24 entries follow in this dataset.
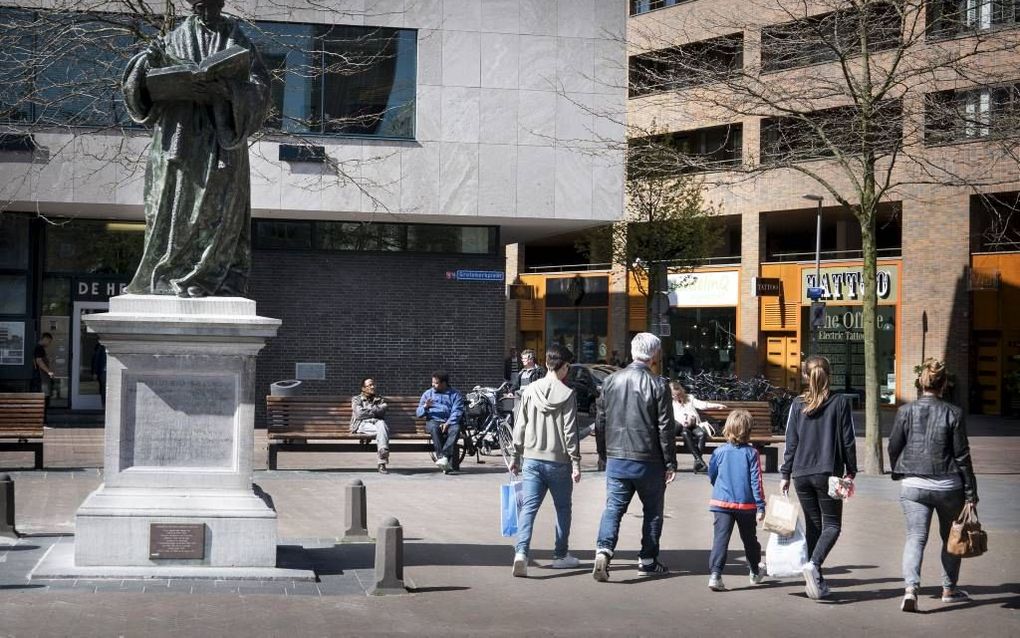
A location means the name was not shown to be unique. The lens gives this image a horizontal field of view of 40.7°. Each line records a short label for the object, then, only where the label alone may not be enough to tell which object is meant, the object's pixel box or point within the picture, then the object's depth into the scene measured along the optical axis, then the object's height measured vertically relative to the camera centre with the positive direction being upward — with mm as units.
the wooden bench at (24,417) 17438 -1023
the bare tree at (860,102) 18469 +3447
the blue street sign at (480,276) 29094 +1420
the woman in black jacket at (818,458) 9266 -751
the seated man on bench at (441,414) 18609 -980
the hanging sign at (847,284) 42062 +2022
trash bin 21219 -741
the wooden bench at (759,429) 19859 -1217
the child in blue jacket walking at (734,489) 9539 -1001
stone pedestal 9039 -689
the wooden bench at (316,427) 18469 -1177
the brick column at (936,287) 39812 +1820
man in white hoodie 10180 -799
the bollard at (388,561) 8930 -1428
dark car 32375 -927
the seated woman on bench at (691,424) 18062 -1043
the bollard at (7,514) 11102 -1442
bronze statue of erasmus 9352 +1261
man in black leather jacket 9828 -712
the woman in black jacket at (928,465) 8914 -757
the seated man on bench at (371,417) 18469 -1034
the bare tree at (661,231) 41812 +3565
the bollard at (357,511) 11619 -1448
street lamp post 39784 +2986
